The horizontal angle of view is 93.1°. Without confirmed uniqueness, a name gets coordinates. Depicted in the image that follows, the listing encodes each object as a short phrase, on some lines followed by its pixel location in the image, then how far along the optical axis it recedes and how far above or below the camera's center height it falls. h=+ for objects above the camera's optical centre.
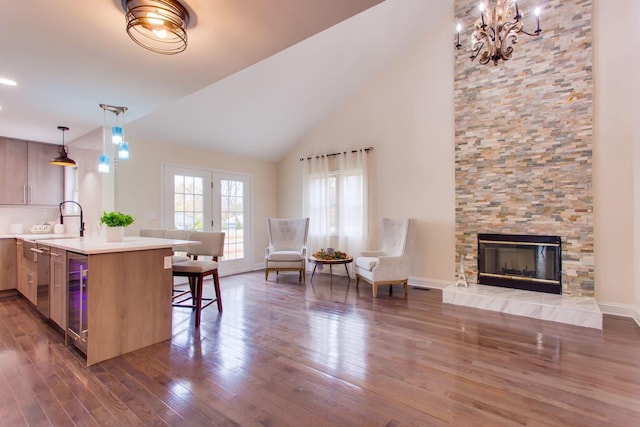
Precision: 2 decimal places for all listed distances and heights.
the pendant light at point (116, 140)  3.10 +0.78
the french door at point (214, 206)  5.11 +0.17
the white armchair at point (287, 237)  5.52 -0.43
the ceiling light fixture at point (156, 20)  1.68 +1.15
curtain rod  5.43 +1.17
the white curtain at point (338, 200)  5.48 +0.27
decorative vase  2.98 -0.18
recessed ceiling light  2.70 +1.21
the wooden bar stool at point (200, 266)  3.27 -0.55
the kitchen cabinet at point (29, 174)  4.51 +0.65
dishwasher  3.14 -0.63
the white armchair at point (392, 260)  4.36 -0.68
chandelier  2.81 +1.78
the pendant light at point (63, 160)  4.14 +0.78
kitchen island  2.38 -0.68
